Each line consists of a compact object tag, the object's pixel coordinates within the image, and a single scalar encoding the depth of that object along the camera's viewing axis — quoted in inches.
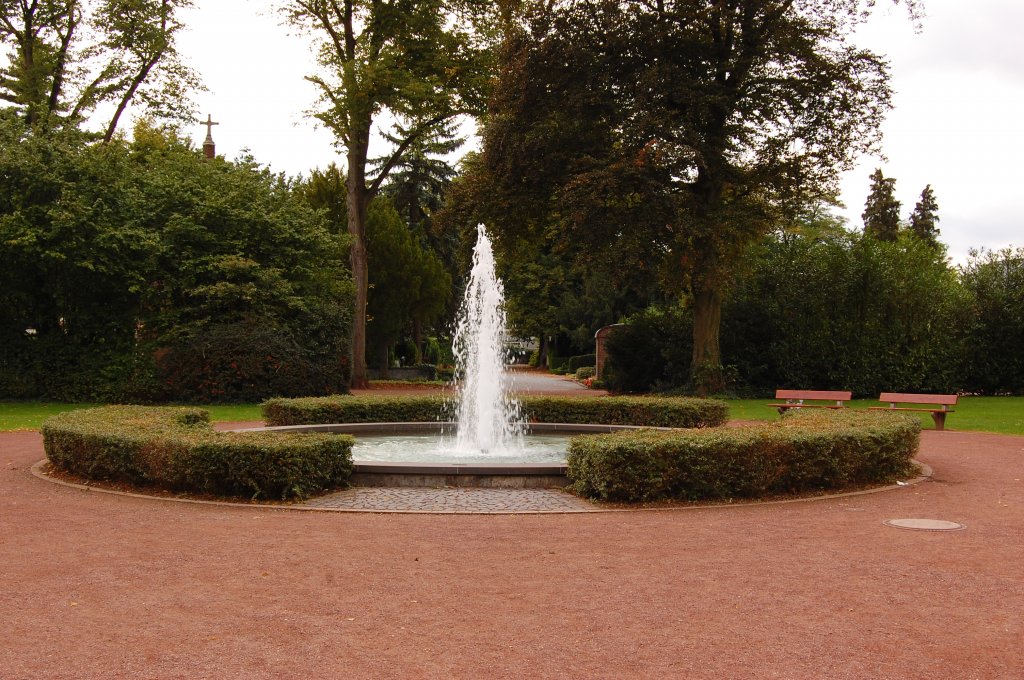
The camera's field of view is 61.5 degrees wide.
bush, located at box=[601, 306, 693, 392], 1142.3
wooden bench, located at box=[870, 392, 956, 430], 714.2
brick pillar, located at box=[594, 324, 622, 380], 1407.7
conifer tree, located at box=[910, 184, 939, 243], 2610.7
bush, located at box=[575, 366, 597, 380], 1706.6
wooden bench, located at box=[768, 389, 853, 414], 770.8
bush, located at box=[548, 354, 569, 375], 2218.5
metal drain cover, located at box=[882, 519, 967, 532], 321.1
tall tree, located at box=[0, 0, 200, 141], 1135.0
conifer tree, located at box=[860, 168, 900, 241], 2412.6
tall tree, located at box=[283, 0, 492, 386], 1099.3
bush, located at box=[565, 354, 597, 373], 2022.6
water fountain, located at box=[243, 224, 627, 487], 401.7
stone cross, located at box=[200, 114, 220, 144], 1796.3
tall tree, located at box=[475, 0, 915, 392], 916.6
